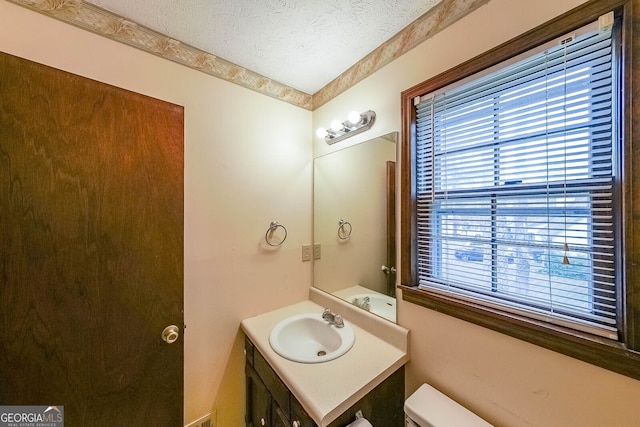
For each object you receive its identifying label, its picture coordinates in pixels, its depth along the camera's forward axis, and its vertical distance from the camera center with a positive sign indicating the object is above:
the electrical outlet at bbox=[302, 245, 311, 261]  1.75 -0.30
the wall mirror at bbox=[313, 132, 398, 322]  1.29 -0.07
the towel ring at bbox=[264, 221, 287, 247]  1.57 -0.12
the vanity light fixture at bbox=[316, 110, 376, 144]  1.38 +0.55
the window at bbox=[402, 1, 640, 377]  0.70 +0.08
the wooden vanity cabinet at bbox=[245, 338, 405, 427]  0.94 -0.86
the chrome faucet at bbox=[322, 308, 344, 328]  1.35 -0.62
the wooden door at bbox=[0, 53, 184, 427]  0.76 -0.13
